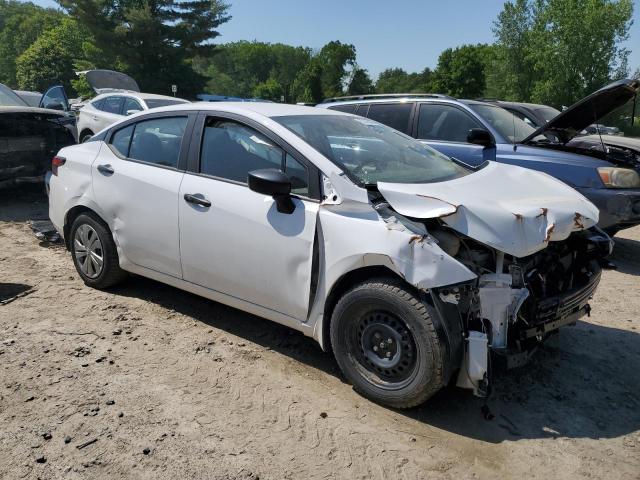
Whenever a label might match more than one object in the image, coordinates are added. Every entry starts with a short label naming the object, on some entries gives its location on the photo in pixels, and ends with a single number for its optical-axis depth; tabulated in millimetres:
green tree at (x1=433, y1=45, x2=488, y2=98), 57438
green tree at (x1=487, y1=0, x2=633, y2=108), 39125
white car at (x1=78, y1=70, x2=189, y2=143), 10469
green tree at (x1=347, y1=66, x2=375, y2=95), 82688
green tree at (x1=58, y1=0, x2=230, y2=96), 39625
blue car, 5695
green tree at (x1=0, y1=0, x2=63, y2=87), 86000
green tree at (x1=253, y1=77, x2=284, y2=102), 86000
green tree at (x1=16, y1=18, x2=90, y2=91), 58594
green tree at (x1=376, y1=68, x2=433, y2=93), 95750
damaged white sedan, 2795
